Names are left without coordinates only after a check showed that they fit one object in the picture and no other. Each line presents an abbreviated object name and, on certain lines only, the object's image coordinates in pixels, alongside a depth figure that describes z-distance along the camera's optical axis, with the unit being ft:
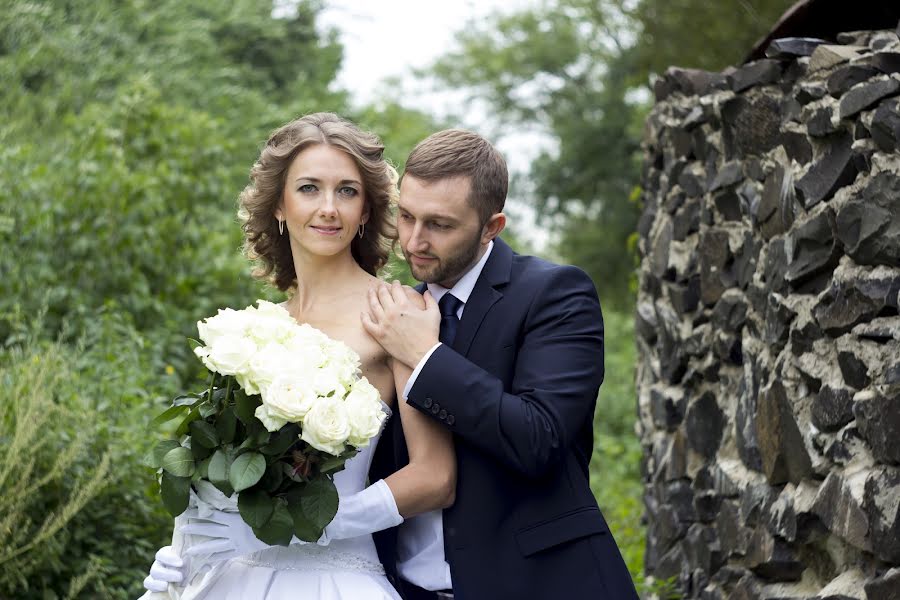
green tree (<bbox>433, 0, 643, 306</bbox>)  69.00
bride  9.41
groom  9.26
